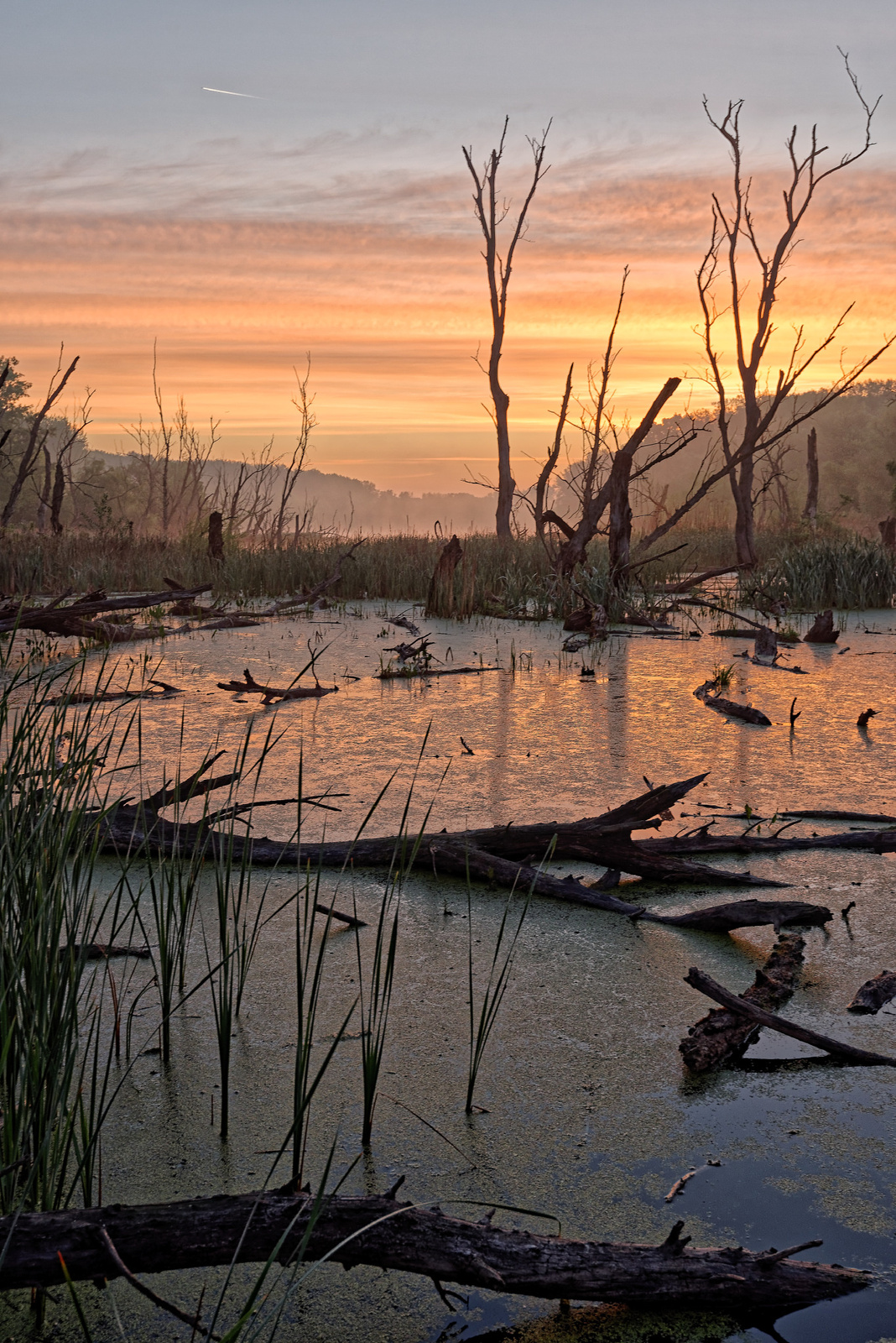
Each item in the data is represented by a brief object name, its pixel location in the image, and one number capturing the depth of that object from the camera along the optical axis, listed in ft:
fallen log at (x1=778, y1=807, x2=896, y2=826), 10.22
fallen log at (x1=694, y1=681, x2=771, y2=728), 15.23
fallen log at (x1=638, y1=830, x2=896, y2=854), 9.37
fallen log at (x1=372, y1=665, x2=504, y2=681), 19.03
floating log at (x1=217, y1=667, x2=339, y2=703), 16.19
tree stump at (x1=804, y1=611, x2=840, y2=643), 24.12
